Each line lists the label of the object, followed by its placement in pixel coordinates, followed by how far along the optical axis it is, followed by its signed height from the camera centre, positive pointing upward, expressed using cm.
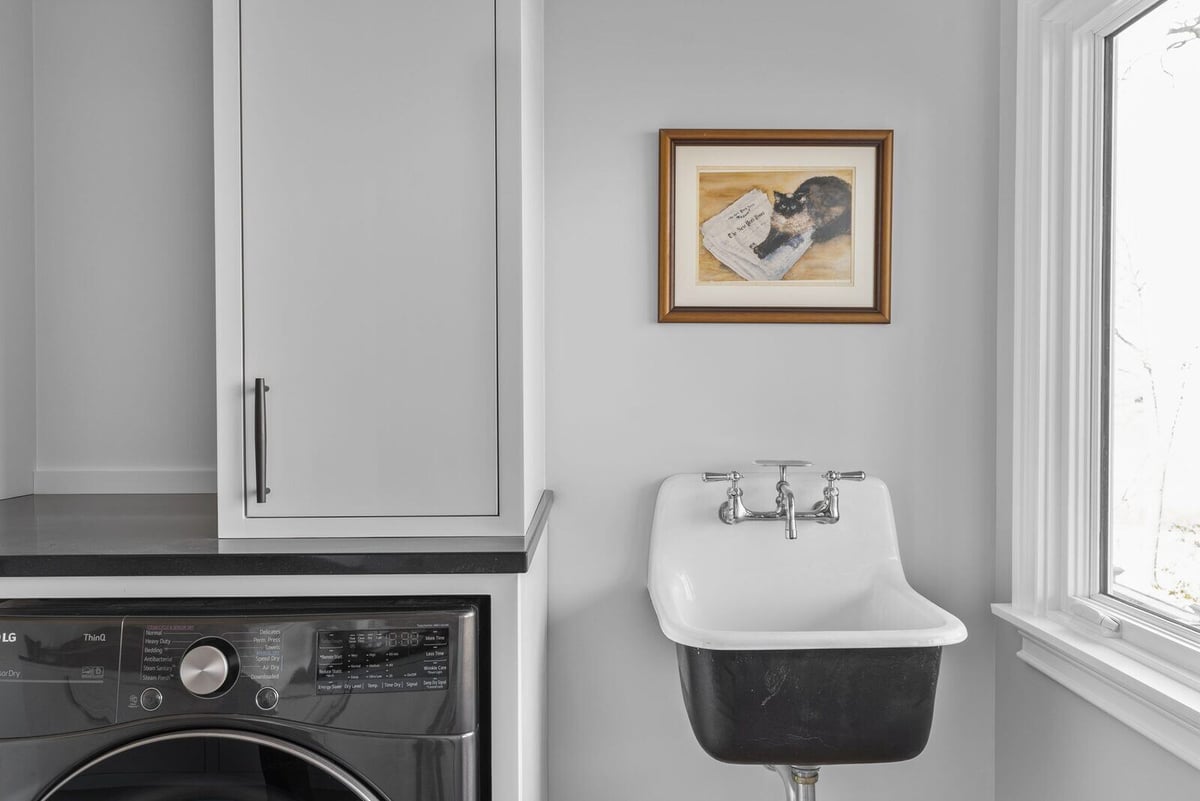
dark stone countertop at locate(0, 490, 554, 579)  110 -24
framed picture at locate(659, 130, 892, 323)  170 +35
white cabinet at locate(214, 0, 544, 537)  121 +19
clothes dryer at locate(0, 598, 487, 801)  106 -44
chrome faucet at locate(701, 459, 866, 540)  164 -25
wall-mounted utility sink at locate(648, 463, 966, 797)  130 -45
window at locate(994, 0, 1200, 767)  128 +5
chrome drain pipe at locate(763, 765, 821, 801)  148 -77
